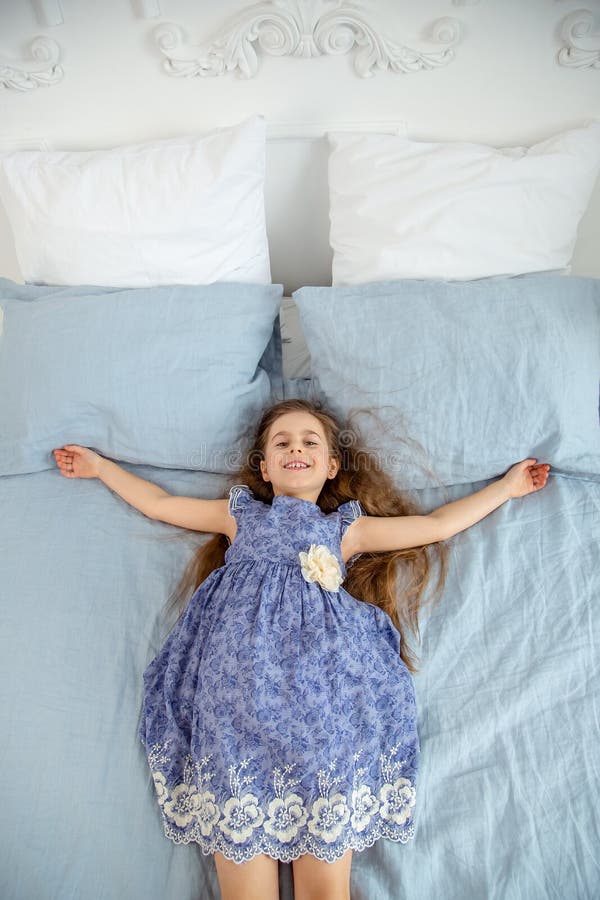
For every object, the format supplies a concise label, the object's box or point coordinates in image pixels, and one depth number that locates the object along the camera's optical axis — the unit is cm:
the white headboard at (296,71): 130
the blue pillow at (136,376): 128
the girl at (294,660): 89
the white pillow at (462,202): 133
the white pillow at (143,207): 135
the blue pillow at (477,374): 121
